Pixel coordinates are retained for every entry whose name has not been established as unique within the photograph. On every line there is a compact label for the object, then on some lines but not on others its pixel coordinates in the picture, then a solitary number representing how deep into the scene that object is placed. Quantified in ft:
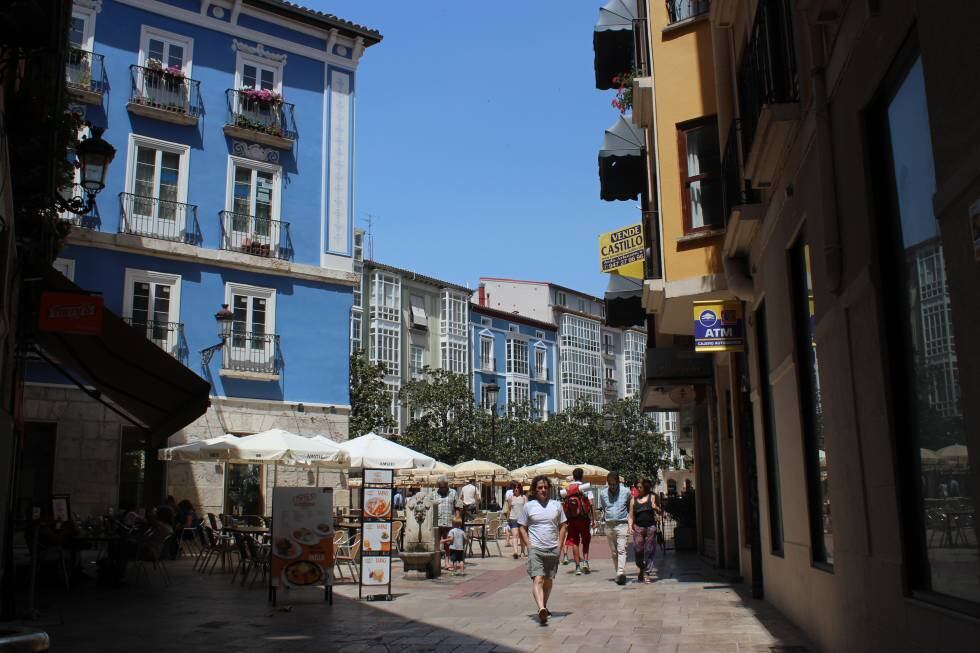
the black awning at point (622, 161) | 63.98
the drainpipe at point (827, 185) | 22.08
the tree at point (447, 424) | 168.14
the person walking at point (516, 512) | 74.64
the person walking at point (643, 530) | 50.29
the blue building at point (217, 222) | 80.43
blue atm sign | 42.01
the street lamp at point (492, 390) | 108.50
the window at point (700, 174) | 44.21
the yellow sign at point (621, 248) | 64.44
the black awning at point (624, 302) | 67.26
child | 58.03
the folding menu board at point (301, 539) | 40.83
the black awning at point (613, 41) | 63.67
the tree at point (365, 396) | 141.59
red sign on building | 35.99
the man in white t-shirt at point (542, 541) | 35.86
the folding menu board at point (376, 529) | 44.34
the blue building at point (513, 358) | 238.68
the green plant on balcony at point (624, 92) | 58.34
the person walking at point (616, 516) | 51.55
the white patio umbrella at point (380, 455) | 63.77
